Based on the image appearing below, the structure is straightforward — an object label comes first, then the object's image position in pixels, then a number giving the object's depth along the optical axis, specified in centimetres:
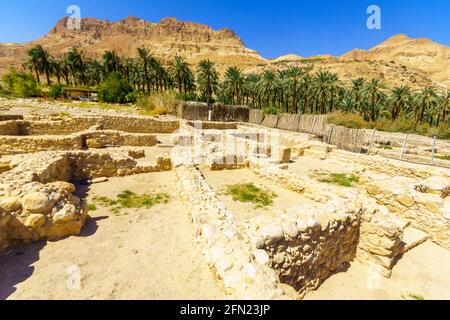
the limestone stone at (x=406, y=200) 693
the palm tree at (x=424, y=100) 3325
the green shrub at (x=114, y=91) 3656
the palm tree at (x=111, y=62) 4980
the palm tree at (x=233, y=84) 4525
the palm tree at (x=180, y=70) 4212
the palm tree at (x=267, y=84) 4241
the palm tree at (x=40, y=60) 4678
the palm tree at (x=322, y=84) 3662
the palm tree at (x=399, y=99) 3425
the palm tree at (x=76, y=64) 4919
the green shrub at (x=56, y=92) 3547
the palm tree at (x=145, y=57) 4062
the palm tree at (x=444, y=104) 3308
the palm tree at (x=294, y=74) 3560
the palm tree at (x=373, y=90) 3366
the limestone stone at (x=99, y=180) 835
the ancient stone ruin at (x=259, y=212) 411
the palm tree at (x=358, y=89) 3736
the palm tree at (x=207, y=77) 3956
